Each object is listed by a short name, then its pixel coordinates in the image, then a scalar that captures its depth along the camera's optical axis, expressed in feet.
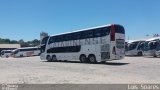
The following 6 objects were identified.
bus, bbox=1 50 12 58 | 112.46
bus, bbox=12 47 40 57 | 98.85
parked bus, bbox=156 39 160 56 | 51.55
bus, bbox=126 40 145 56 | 63.48
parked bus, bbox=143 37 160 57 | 54.25
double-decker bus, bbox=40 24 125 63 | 35.50
